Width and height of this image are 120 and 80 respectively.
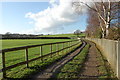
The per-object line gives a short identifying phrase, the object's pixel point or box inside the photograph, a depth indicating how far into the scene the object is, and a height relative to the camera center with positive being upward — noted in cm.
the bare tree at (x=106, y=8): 1089 +449
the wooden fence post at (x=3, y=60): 289 -82
